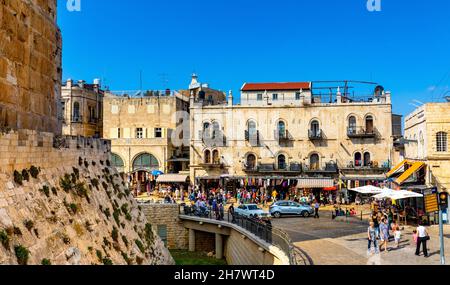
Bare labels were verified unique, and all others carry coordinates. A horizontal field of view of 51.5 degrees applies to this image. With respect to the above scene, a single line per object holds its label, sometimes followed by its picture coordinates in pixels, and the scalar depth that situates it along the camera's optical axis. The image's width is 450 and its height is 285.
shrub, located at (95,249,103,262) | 14.20
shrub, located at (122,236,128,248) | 17.33
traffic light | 13.30
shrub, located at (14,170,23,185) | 11.98
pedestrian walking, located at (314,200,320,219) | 30.09
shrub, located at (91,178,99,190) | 18.25
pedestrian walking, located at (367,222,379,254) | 17.06
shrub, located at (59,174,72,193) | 15.00
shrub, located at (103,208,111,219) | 17.42
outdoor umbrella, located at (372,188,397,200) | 23.49
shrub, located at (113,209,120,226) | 18.28
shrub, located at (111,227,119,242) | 16.55
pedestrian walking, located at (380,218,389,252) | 18.28
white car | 29.38
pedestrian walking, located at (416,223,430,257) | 16.67
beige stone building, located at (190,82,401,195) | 42.34
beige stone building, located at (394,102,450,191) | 27.47
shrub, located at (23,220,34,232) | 11.43
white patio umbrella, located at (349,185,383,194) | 26.51
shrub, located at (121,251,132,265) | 16.16
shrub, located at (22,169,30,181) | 12.49
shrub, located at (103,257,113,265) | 14.26
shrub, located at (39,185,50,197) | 13.33
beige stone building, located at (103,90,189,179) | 46.72
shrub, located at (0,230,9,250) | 10.00
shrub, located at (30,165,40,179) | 13.07
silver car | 30.78
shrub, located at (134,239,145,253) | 18.64
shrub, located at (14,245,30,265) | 10.35
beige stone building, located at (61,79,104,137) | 49.00
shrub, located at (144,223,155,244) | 20.95
